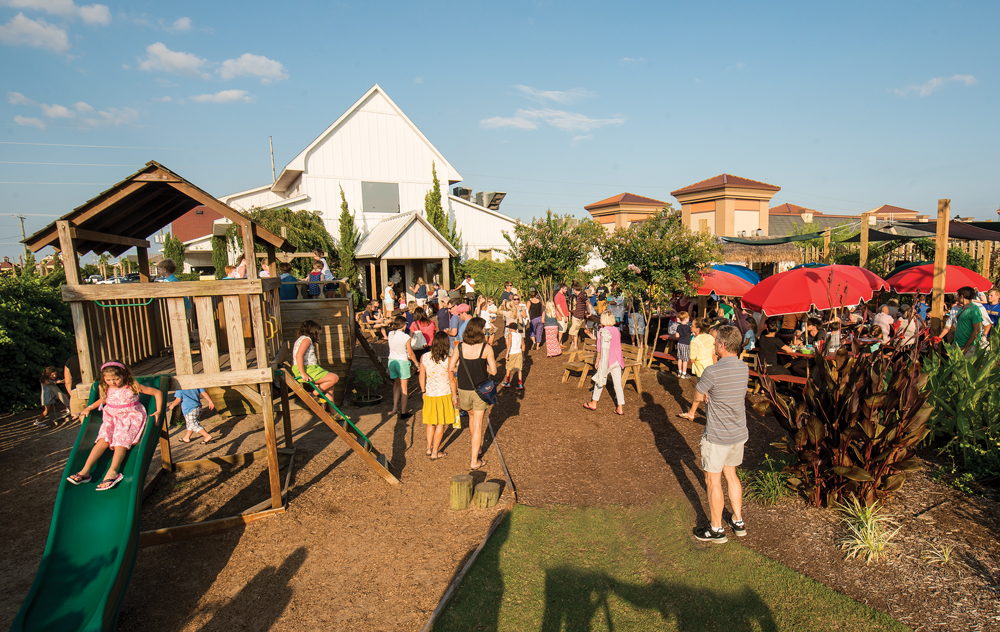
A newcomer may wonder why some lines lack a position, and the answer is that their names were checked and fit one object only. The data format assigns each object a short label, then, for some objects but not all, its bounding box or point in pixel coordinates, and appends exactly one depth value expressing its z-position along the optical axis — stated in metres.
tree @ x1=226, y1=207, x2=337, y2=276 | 22.59
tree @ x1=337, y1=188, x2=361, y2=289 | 24.91
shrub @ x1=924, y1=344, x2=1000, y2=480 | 5.92
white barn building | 24.91
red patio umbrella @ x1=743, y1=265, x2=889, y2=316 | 9.88
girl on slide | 5.38
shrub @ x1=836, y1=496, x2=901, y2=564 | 4.91
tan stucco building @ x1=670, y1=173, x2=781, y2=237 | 32.12
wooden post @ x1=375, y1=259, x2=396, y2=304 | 22.59
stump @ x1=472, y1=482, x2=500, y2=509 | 6.32
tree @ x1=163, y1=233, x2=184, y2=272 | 27.36
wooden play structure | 5.75
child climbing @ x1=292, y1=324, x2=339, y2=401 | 8.20
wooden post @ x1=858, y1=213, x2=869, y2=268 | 13.83
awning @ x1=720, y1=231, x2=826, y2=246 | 18.42
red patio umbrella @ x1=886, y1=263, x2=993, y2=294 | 12.06
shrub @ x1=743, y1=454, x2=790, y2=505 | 6.03
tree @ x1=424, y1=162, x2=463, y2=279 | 26.91
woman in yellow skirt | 7.27
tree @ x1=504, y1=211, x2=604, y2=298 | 17.98
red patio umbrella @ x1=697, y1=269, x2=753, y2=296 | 12.39
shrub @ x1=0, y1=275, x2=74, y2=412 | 11.44
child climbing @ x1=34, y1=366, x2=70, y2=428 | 10.38
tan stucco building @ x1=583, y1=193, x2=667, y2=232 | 40.12
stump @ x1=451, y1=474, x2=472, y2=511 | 6.25
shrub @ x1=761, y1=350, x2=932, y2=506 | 5.39
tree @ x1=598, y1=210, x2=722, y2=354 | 11.66
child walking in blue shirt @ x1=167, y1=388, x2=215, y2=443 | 8.85
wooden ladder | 6.45
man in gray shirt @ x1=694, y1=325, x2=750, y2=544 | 5.19
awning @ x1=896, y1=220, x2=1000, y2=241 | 13.84
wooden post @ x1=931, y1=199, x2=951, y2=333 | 9.45
